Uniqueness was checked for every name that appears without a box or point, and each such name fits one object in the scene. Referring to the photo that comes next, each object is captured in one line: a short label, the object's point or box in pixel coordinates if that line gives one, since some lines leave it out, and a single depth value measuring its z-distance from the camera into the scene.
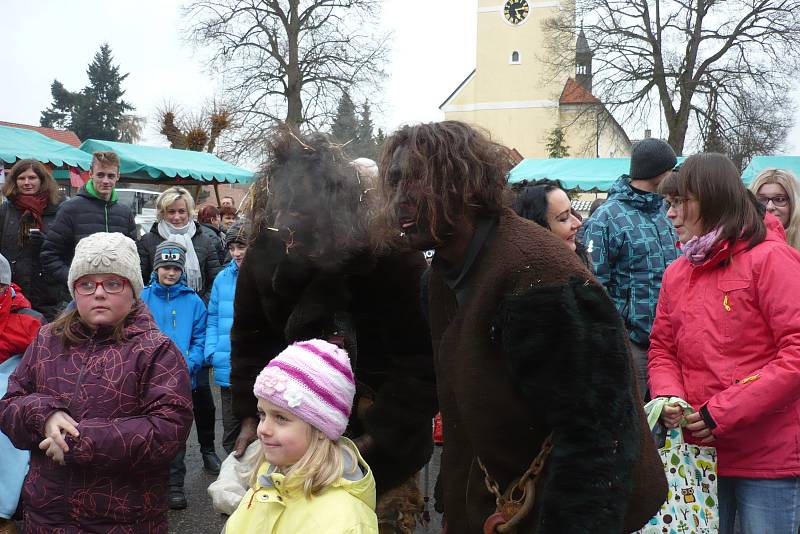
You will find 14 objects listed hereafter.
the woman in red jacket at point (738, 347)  2.49
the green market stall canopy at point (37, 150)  10.30
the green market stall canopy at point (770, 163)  11.92
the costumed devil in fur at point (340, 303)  2.22
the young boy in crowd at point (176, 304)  5.11
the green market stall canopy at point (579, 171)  13.70
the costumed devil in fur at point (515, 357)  1.54
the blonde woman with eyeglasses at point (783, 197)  3.96
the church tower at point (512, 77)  47.53
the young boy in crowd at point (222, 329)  5.15
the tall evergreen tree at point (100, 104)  48.78
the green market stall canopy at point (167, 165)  12.62
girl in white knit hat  2.62
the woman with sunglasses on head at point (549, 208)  4.05
